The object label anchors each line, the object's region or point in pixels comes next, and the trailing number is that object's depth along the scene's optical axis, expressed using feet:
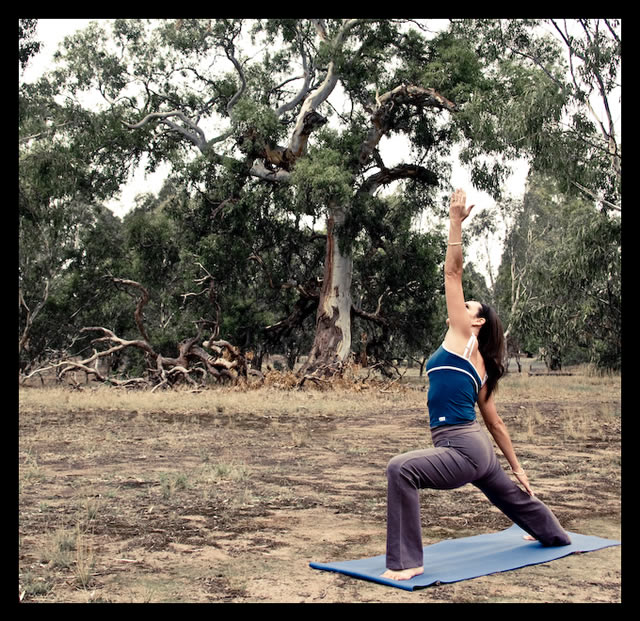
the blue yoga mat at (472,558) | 16.24
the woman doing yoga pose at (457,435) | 16.10
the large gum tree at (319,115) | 78.48
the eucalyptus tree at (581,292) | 67.15
